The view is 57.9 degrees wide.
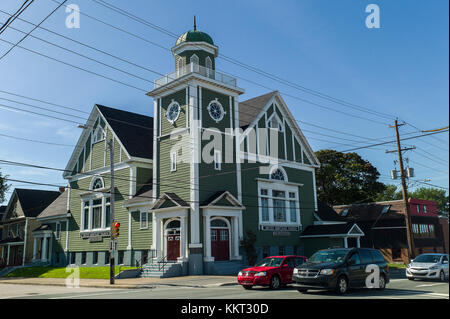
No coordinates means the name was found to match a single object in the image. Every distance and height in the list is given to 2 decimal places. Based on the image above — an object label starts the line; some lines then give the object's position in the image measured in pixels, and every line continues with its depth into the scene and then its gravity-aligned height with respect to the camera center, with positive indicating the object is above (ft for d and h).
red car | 58.80 -4.83
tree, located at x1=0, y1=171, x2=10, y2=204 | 162.86 +22.96
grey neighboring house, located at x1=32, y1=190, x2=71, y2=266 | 132.26 +3.75
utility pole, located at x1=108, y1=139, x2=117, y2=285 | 75.25 -0.13
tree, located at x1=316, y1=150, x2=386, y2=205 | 176.86 +25.72
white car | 66.29 -5.08
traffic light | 77.32 +2.83
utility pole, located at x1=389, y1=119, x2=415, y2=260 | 100.68 +10.64
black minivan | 47.65 -3.91
